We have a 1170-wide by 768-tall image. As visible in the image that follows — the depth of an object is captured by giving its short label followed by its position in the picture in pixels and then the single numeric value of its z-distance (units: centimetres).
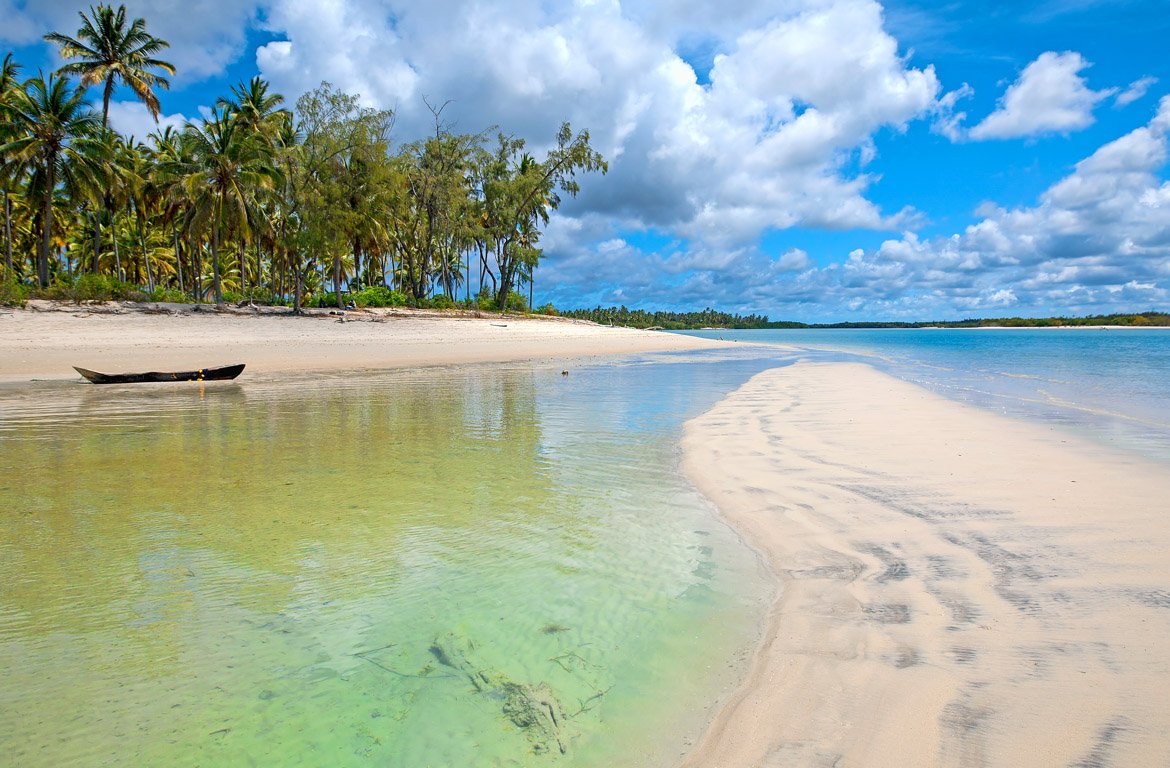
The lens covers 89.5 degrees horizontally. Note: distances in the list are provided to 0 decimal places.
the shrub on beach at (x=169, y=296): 3150
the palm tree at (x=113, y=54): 3400
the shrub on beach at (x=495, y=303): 5122
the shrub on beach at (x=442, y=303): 4535
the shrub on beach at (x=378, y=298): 4159
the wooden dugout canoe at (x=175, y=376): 1599
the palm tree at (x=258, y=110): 3703
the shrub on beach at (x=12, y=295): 2406
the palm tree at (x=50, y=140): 2981
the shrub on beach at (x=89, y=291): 2659
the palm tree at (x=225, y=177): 3394
